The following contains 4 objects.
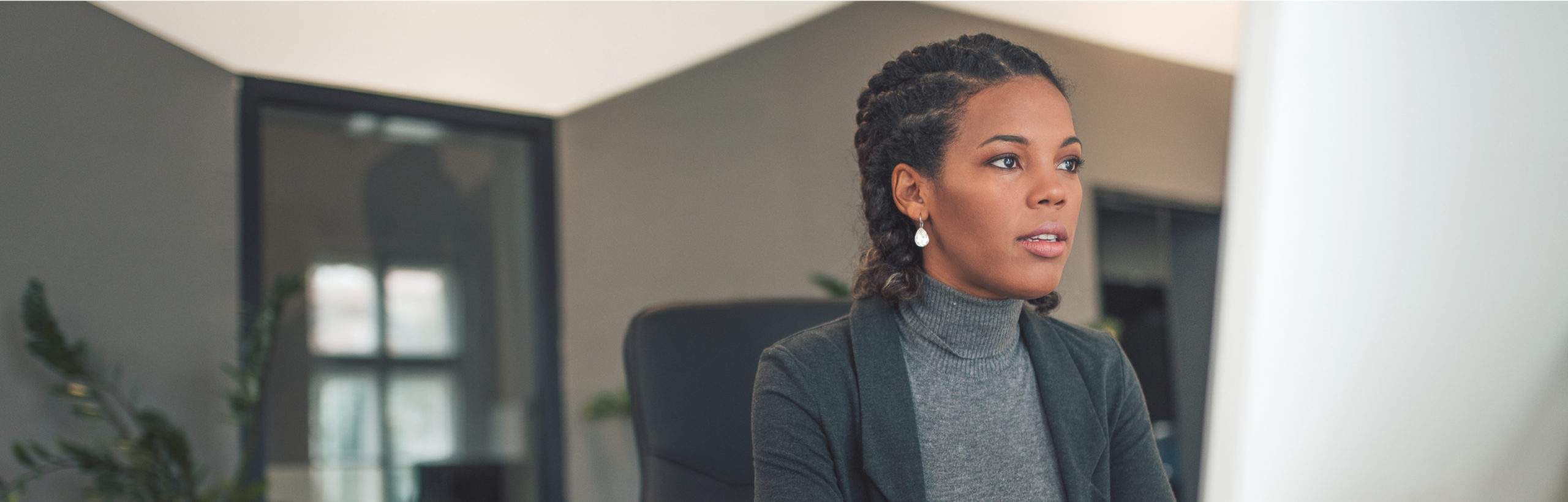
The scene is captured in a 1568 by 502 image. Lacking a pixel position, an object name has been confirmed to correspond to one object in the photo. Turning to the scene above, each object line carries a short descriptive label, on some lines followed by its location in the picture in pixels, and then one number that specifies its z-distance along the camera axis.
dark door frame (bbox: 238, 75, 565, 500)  4.36
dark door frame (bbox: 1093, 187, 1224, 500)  6.01
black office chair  1.44
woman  0.98
